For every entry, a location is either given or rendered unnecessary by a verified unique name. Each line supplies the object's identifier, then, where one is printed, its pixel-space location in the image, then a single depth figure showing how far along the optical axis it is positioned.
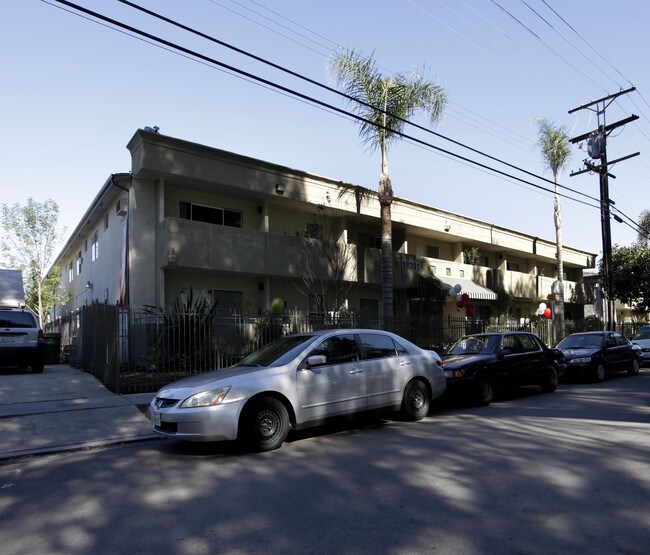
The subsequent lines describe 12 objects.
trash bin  18.97
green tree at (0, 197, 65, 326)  30.48
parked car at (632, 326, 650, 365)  19.97
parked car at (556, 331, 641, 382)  14.87
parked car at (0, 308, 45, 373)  14.02
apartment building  16.44
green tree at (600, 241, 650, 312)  33.56
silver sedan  6.79
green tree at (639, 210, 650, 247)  43.59
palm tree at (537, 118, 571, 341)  26.44
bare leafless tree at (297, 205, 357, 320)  18.95
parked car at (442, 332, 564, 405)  10.60
